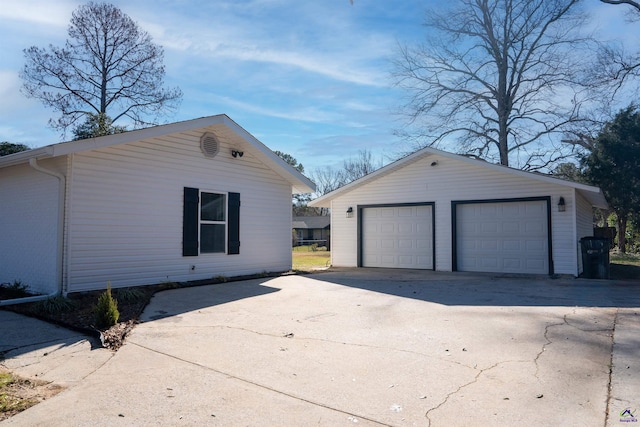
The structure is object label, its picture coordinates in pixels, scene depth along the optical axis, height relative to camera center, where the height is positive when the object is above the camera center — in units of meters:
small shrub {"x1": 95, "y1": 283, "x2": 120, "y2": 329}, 5.58 -1.02
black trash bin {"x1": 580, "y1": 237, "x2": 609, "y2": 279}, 11.45 -0.70
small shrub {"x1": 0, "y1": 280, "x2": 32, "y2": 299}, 8.12 -1.08
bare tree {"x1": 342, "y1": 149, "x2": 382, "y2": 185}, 44.09 +7.09
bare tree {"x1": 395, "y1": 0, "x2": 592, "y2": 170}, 22.95 +8.60
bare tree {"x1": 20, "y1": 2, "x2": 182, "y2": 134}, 21.12 +8.17
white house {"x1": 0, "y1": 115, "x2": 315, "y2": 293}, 7.89 +0.55
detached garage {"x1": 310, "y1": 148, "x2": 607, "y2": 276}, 11.78 +0.45
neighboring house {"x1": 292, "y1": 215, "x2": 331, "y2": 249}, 46.81 +0.57
